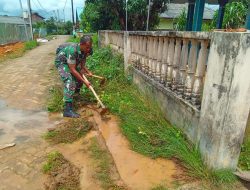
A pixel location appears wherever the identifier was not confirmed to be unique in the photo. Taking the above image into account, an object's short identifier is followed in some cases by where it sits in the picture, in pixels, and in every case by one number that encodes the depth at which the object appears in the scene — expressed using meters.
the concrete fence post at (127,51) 4.43
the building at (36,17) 56.09
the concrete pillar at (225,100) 1.62
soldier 3.24
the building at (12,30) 15.71
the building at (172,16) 14.78
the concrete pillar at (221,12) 7.21
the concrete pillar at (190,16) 7.25
